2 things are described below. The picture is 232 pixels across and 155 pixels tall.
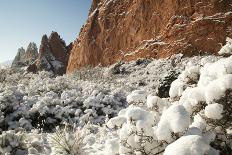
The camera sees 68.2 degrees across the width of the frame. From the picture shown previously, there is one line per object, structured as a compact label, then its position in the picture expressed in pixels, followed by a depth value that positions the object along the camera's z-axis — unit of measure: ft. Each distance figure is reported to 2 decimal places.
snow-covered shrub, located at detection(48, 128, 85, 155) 11.25
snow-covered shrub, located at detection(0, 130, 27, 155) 12.47
